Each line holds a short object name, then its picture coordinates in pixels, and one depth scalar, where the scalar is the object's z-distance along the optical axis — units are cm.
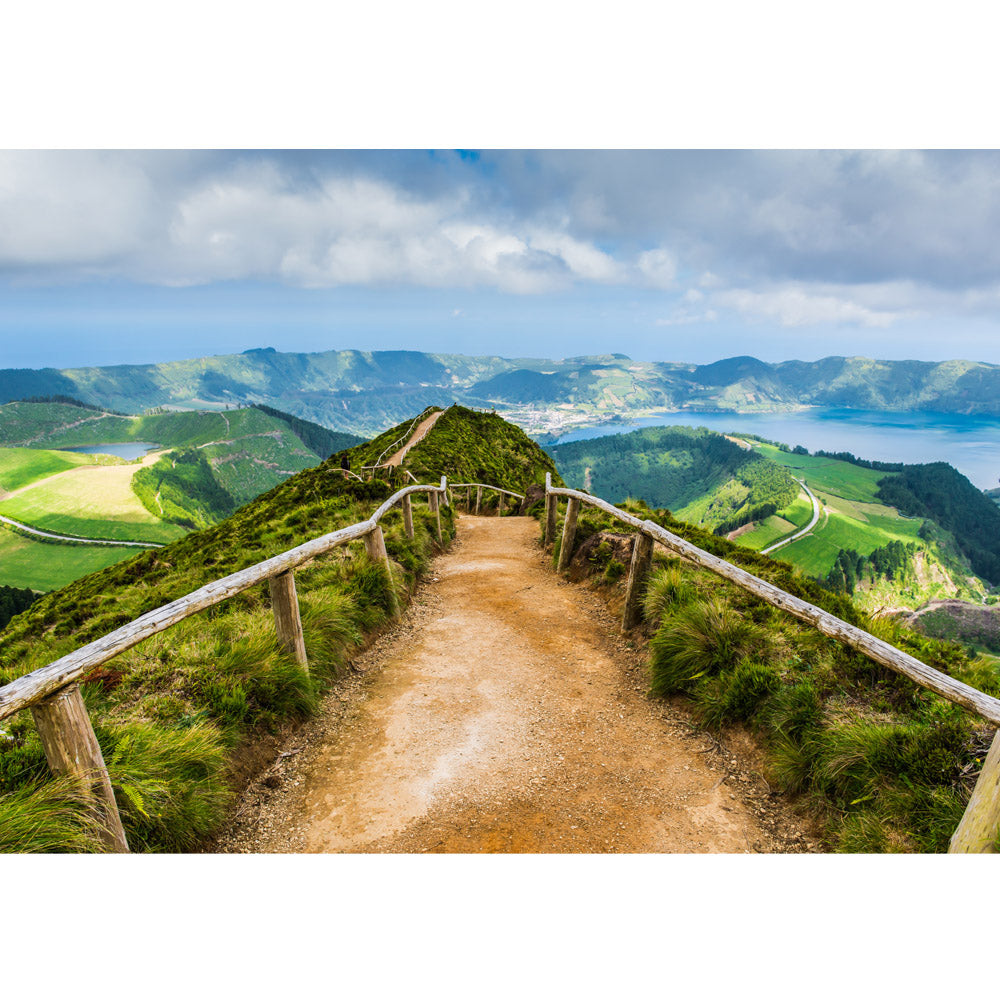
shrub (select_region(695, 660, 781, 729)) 390
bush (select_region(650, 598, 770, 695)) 433
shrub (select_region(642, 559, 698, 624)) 530
